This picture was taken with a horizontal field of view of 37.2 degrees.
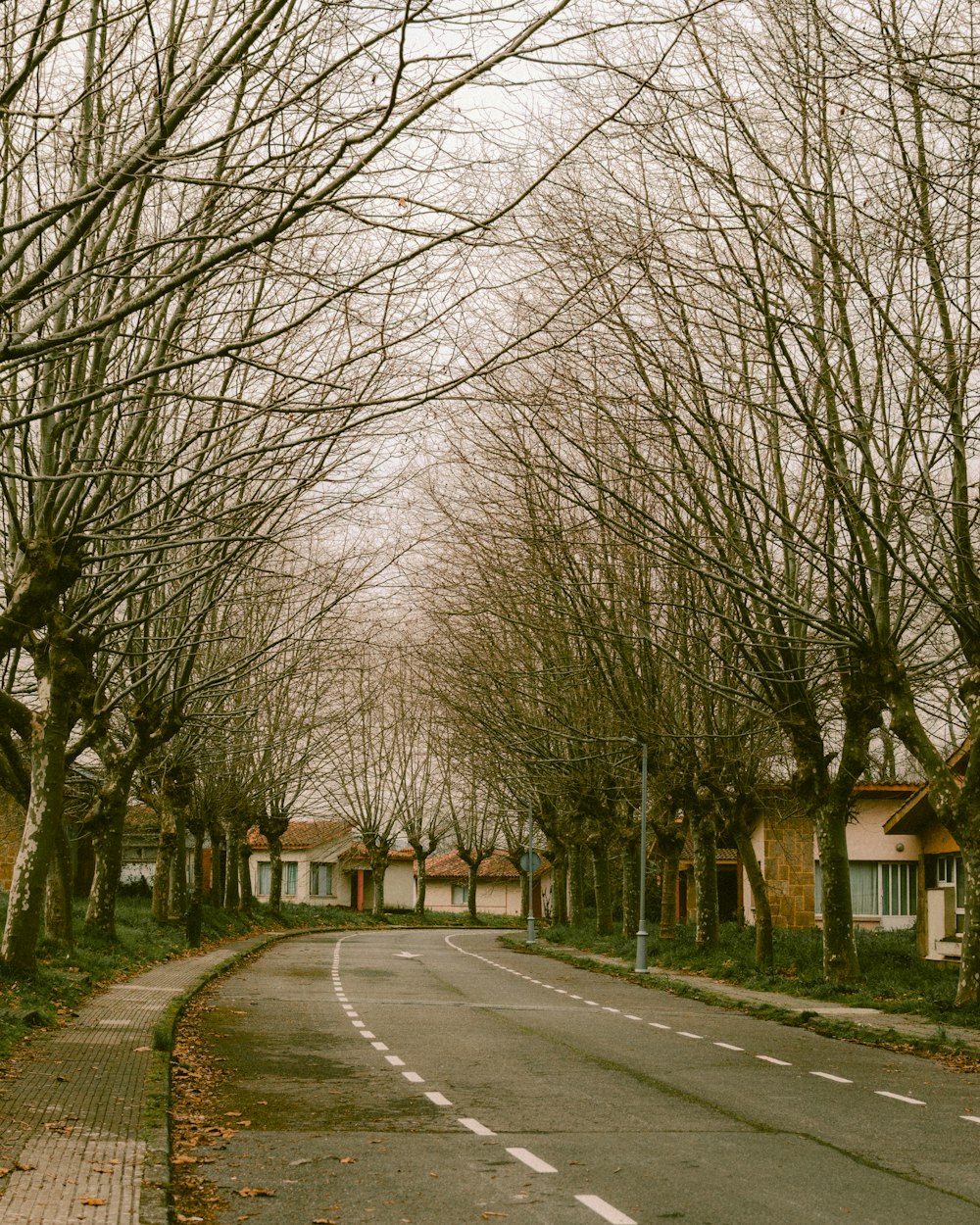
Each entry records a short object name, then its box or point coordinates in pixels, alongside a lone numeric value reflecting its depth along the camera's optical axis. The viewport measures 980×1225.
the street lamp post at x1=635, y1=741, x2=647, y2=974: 30.89
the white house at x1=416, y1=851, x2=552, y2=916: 98.81
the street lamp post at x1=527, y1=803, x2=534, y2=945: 44.61
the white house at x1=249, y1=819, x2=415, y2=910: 92.00
